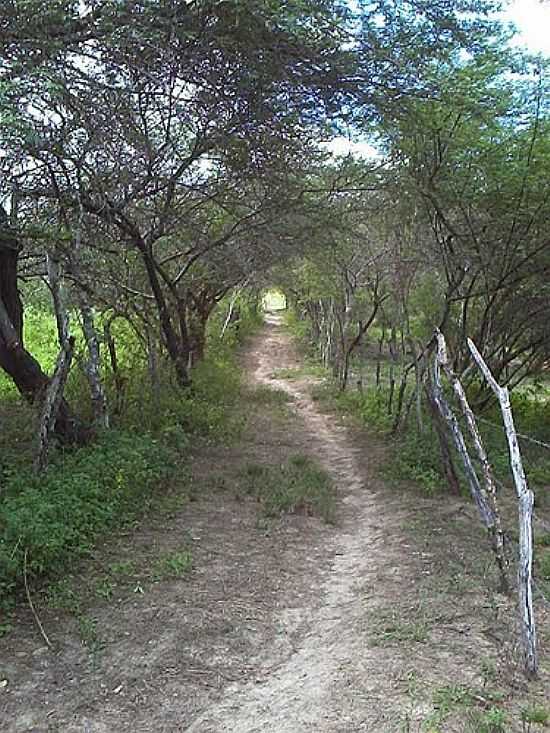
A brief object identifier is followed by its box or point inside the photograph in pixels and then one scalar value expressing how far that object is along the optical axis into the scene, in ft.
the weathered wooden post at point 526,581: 13.84
